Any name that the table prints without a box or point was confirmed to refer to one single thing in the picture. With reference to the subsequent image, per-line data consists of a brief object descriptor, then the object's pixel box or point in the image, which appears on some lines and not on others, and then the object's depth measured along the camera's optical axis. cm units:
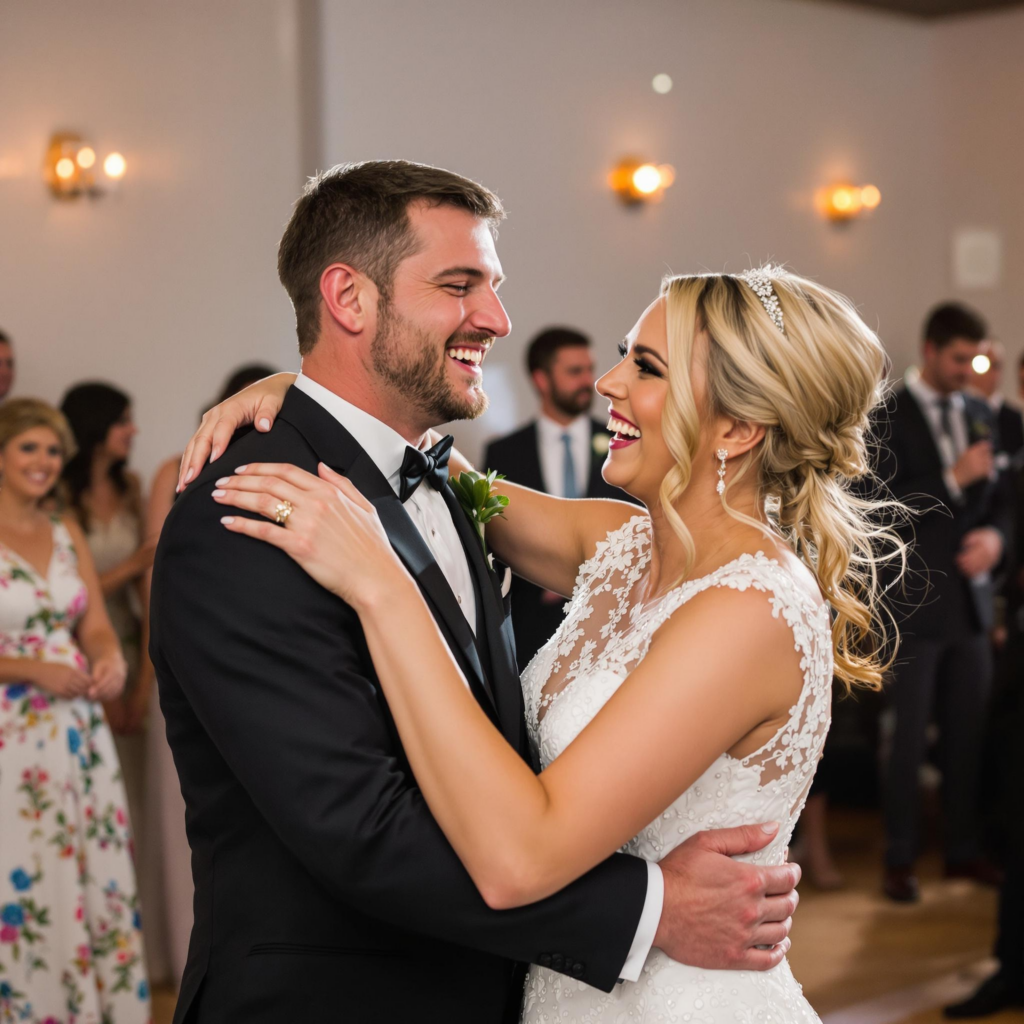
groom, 146
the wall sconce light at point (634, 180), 624
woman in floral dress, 349
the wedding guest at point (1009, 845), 381
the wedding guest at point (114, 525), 434
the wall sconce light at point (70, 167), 483
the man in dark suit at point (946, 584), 503
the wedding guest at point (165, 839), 412
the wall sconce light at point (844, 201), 693
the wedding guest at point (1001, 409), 613
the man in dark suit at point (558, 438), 502
